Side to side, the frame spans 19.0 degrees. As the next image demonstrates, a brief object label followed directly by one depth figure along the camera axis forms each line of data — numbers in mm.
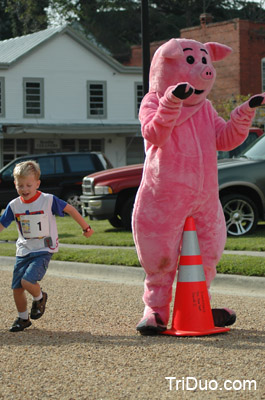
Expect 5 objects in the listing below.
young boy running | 6500
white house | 35000
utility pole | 11492
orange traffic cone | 6055
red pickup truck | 14812
